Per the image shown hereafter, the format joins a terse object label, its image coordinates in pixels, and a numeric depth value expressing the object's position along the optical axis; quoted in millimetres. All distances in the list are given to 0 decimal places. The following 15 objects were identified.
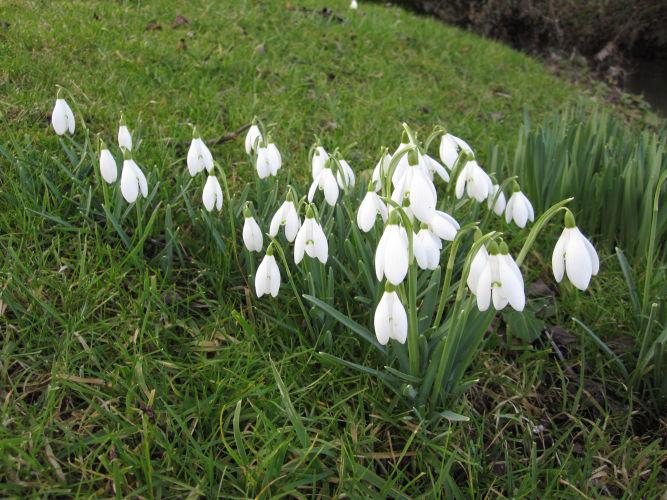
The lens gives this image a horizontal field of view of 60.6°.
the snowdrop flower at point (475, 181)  317
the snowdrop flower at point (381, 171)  315
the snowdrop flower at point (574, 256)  240
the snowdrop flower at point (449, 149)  340
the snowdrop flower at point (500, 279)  228
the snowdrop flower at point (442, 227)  264
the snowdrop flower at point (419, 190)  248
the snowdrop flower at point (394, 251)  237
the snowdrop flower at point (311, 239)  295
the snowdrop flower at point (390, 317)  253
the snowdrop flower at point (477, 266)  234
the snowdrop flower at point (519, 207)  317
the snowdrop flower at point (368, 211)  281
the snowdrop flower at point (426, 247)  259
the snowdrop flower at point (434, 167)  312
